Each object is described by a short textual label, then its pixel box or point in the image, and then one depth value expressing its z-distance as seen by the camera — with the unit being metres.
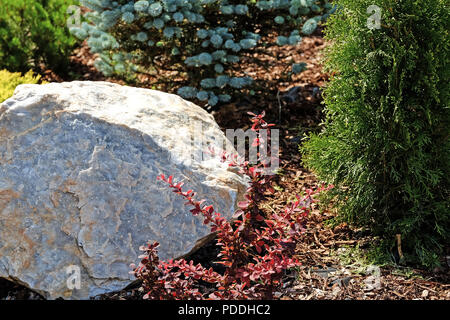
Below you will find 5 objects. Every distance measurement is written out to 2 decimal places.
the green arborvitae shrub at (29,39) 5.96
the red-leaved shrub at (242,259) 2.73
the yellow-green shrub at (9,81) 4.38
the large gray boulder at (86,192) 3.15
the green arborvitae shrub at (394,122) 3.06
